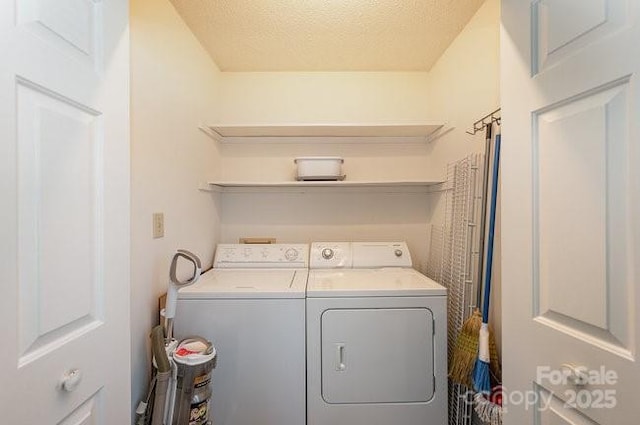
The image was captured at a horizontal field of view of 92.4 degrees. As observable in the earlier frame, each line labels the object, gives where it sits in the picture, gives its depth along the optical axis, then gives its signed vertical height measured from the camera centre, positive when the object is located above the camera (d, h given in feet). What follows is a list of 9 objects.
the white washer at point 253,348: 5.24 -2.32
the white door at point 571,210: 2.12 +0.01
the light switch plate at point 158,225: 5.04 -0.21
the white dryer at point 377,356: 5.27 -2.49
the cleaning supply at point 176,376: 4.28 -2.35
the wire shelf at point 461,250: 5.50 -0.76
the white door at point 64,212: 1.94 +0.01
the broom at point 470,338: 5.00 -2.09
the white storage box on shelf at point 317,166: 7.34 +1.11
